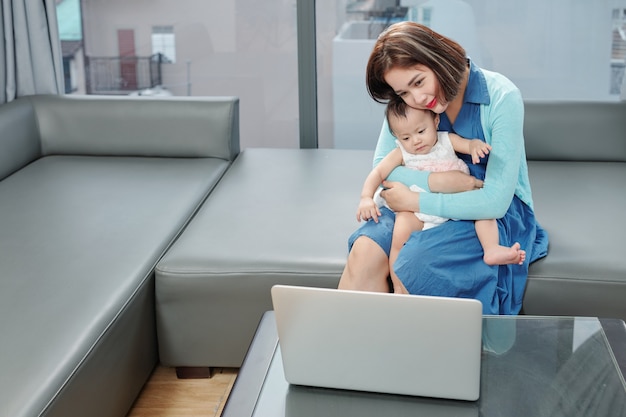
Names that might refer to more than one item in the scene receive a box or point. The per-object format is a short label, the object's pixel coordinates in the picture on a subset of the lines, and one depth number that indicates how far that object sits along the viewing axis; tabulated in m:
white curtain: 3.26
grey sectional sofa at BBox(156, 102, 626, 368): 2.08
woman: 1.84
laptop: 1.35
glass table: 1.40
